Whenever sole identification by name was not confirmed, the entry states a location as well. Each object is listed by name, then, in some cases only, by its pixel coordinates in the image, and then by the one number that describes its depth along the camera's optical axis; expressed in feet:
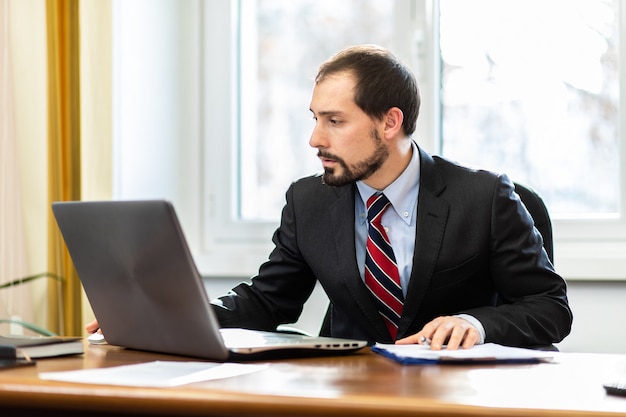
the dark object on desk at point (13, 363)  8.49
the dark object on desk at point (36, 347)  8.63
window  13.29
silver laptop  8.40
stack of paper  8.68
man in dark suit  10.35
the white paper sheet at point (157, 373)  7.94
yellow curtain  13.34
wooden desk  7.27
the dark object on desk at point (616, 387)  7.71
